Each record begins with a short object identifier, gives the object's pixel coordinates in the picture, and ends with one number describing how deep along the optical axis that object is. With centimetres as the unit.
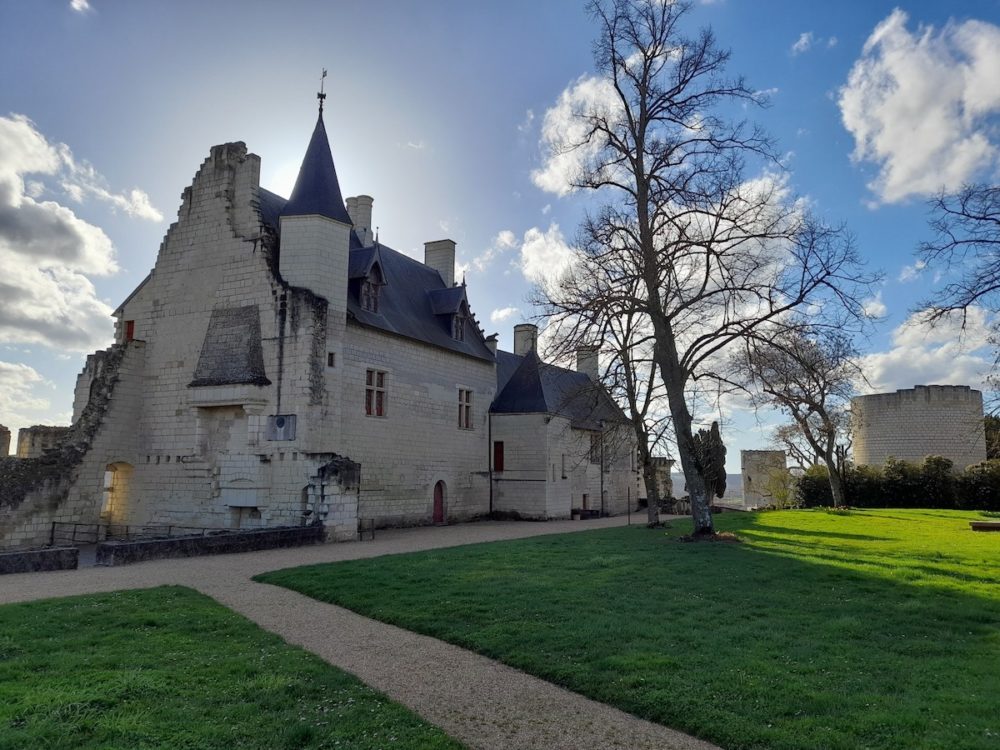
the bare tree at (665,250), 1502
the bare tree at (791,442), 3597
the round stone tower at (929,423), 3659
